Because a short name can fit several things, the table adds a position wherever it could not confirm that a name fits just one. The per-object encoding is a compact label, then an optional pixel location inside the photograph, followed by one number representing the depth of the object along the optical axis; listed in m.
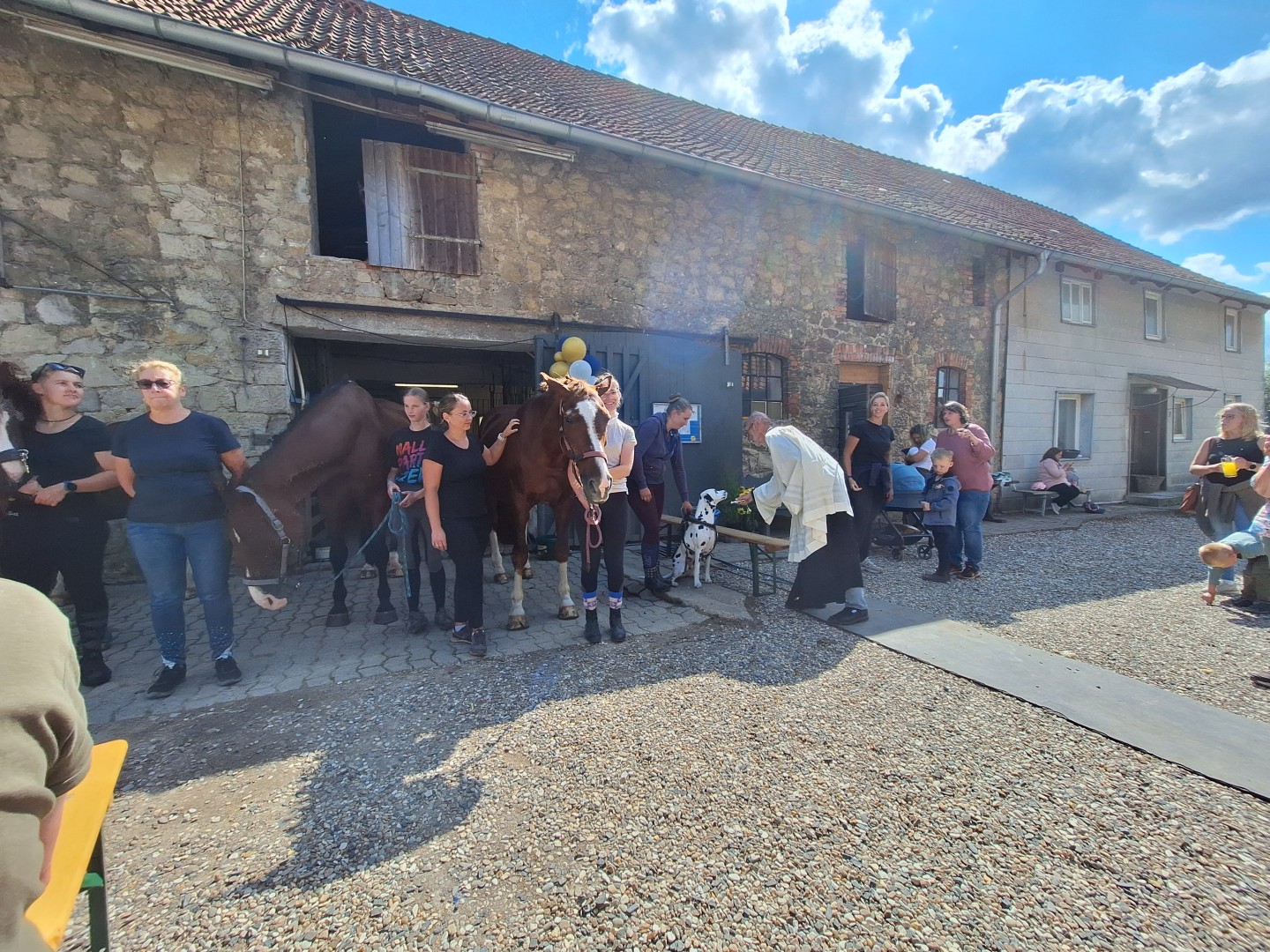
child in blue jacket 5.75
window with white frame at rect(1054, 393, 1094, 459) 12.37
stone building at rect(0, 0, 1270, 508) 5.47
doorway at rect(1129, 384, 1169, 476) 13.43
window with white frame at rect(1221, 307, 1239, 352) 14.68
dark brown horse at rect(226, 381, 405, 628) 3.53
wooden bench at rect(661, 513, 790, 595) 4.91
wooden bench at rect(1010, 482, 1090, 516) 10.76
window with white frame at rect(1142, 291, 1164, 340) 13.29
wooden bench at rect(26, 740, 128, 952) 1.17
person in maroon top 5.80
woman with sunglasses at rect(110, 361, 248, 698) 3.19
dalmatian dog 5.49
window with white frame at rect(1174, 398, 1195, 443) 13.76
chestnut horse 3.55
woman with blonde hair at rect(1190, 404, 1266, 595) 4.94
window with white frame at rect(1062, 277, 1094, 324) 12.09
